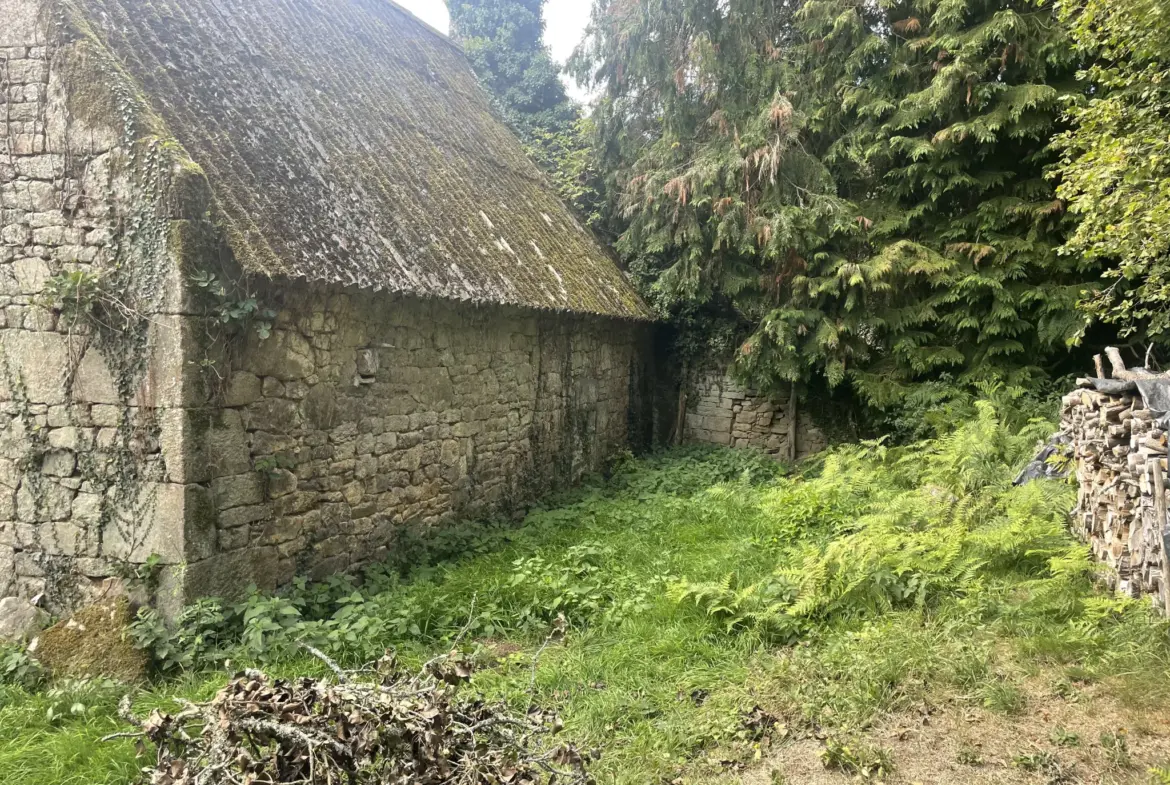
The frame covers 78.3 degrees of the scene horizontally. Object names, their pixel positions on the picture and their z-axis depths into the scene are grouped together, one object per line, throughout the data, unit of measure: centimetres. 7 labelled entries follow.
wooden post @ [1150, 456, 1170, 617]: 395
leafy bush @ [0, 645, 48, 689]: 468
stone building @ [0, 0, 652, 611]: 492
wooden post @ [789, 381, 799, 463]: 1126
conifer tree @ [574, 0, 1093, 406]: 905
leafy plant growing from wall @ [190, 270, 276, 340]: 491
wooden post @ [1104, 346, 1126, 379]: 613
